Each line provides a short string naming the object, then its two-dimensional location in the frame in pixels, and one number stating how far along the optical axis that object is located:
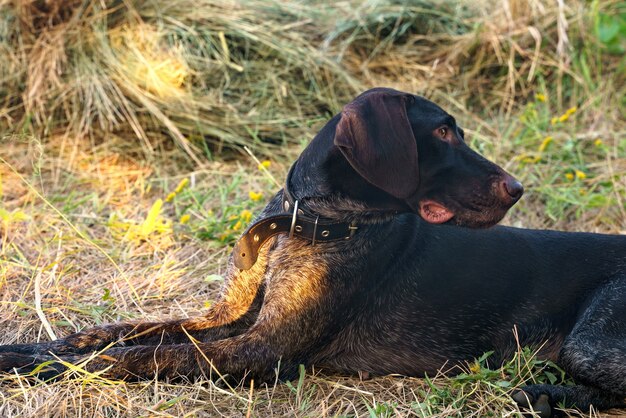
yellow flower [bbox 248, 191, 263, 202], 5.22
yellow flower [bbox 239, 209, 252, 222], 5.06
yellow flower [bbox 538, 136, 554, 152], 6.12
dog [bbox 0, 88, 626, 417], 3.50
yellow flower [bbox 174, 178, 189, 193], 5.48
